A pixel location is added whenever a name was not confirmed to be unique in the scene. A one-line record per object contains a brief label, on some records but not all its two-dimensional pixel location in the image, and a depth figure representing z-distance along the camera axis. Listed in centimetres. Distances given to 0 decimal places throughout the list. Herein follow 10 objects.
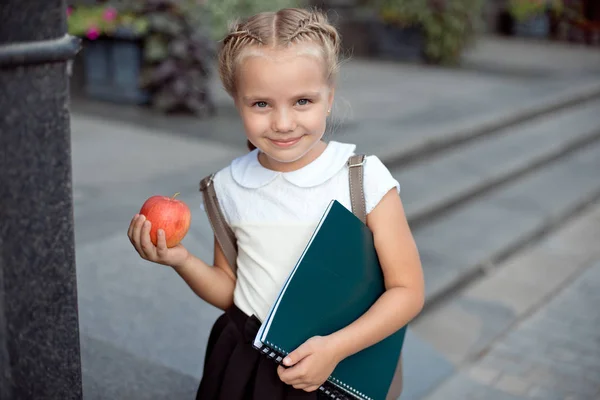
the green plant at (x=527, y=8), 1275
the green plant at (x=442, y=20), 959
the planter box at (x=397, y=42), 996
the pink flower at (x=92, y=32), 651
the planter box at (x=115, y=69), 665
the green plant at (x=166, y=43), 636
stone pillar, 116
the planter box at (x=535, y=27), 1362
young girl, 155
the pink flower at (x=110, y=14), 649
